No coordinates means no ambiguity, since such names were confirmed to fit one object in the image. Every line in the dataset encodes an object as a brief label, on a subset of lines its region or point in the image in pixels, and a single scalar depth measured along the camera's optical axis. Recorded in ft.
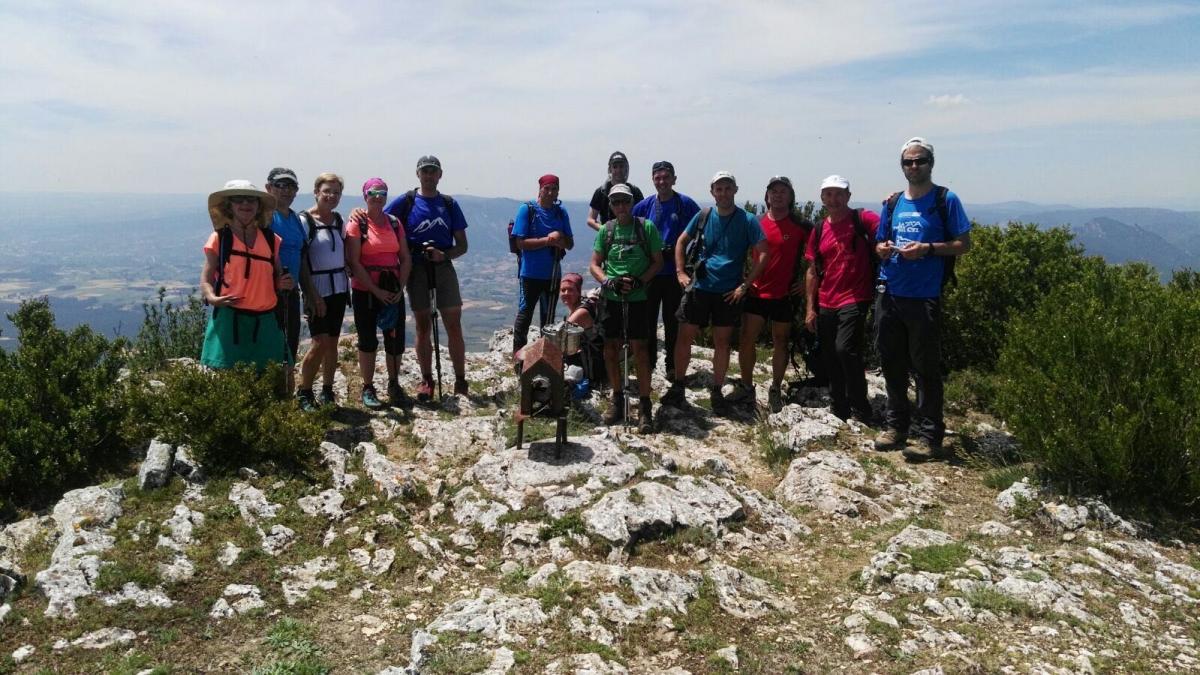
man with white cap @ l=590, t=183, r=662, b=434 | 24.77
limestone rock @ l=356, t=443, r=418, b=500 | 19.19
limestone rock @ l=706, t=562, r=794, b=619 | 14.39
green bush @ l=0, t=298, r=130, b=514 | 18.81
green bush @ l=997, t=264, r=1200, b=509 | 17.15
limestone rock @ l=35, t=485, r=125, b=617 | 13.89
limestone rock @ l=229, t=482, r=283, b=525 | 17.37
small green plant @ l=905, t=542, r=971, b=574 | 15.39
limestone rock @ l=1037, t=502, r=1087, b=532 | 17.26
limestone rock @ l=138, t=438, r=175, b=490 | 18.11
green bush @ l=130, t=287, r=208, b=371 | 37.27
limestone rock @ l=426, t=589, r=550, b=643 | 13.14
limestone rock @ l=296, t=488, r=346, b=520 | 17.89
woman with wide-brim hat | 20.22
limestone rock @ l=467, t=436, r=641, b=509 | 18.57
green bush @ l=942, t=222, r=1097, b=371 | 33.19
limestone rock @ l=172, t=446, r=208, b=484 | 18.49
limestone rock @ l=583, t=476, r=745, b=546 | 16.99
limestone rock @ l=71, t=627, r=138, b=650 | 12.84
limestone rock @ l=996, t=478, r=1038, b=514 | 18.77
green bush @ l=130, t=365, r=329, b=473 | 19.01
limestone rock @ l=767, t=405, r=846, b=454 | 24.09
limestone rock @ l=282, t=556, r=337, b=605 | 14.93
